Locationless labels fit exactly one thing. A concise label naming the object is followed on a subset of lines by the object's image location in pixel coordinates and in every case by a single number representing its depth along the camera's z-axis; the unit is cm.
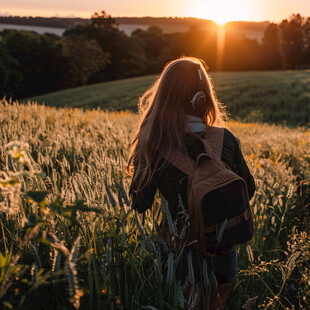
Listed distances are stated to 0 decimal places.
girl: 196
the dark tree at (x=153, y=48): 6378
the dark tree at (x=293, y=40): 7900
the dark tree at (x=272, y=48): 7138
